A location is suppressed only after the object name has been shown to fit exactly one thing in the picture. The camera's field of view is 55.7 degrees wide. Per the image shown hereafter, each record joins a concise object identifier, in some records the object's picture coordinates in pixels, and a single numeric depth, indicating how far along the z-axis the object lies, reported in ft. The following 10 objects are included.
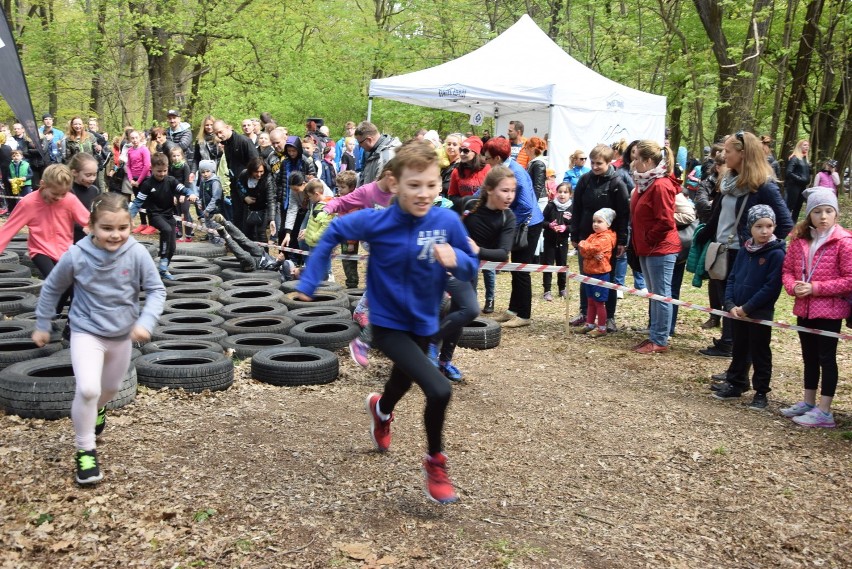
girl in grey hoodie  15.55
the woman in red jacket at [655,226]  27.61
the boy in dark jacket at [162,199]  37.24
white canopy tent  51.72
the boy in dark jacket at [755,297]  22.02
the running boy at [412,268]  14.40
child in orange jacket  30.55
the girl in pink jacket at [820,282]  20.17
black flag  25.23
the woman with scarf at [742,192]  23.98
